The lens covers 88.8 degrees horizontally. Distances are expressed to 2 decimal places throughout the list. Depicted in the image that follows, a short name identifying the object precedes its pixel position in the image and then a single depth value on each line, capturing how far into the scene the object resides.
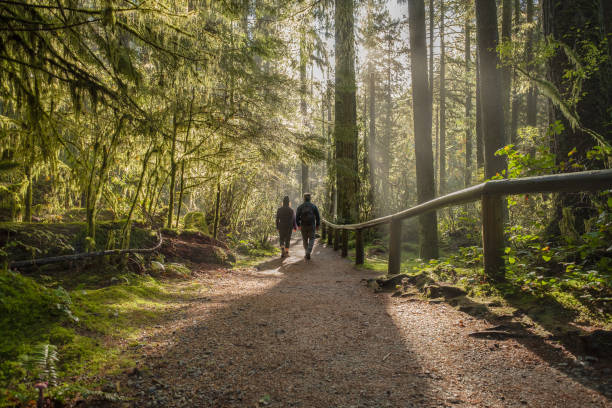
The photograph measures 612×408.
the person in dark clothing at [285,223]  10.66
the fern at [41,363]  1.69
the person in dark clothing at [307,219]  10.02
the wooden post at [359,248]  7.55
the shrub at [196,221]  8.82
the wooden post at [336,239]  11.39
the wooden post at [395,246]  5.46
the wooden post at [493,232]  2.88
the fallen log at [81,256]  2.83
